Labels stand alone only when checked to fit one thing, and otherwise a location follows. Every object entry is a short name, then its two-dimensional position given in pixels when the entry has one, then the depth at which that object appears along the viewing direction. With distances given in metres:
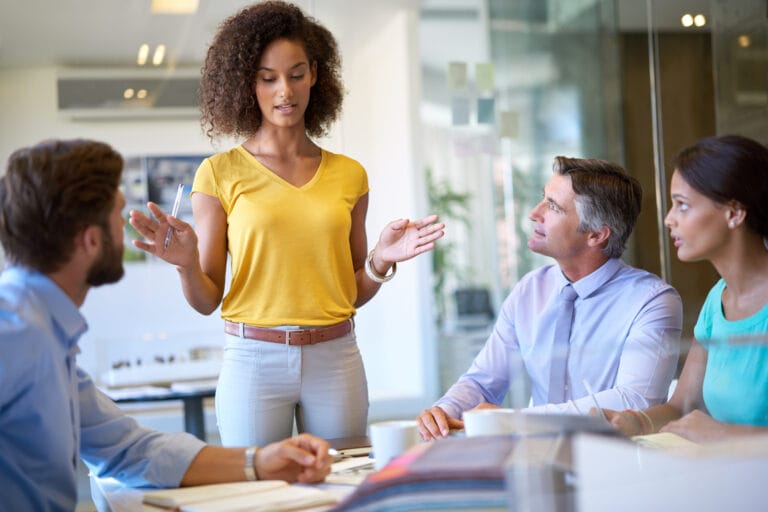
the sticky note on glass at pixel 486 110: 6.07
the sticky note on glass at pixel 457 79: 6.06
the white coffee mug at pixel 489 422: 1.22
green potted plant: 6.79
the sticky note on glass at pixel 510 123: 6.07
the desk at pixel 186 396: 4.41
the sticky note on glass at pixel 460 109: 6.11
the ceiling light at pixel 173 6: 5.50
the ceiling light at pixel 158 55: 5.56
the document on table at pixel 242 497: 1.34
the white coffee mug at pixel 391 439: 1.49
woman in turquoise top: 1.39
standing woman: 2.25
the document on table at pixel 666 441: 1.00
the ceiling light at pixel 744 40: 4.81
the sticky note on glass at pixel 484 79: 6.08
